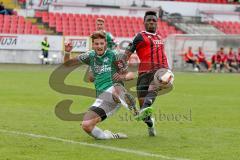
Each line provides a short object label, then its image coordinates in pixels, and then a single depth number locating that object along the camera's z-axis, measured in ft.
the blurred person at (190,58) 122.69
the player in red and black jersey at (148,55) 34.55
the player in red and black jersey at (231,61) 125.18
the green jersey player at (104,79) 32.73
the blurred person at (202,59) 124.36
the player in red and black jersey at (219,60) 123.85
